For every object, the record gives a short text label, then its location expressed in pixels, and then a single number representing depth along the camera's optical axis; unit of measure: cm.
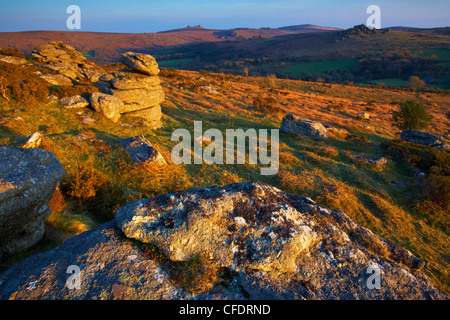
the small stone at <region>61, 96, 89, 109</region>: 1424
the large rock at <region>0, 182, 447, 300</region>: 339
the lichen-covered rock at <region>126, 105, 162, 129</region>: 1616
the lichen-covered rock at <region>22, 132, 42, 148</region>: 831
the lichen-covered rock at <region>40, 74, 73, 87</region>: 1727
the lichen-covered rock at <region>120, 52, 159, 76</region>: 1720
